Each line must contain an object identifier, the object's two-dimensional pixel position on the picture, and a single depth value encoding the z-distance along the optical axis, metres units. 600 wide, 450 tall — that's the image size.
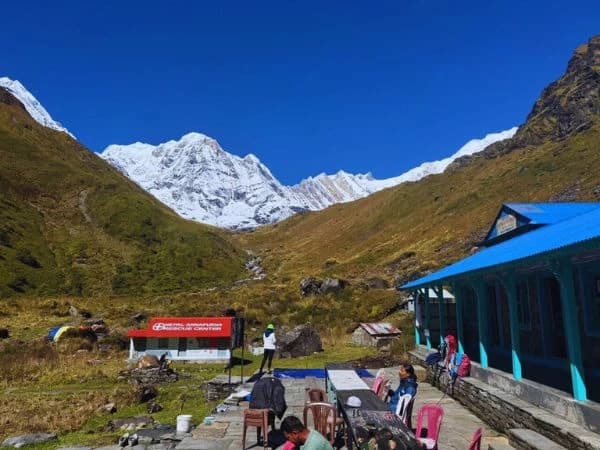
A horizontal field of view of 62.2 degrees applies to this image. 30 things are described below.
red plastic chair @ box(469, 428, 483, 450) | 5.27
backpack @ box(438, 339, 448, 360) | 14.00
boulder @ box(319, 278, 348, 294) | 39.49
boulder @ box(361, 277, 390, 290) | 41.31
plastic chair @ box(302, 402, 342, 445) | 7.17
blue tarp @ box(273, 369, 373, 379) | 15.29
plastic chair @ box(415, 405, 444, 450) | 6.15
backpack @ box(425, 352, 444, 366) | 14.21
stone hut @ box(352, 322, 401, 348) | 23.04
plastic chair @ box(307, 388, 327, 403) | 8.35
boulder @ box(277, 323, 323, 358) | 21.56
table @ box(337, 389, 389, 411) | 6.43
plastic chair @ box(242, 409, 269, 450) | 7.42
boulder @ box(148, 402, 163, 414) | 12.31
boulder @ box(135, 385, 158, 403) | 13.72
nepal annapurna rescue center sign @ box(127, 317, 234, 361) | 21.12
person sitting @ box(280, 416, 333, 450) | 4.97
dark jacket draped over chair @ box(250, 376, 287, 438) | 7.73
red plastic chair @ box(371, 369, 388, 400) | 8.92
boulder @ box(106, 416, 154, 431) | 10.44
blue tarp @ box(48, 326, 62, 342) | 25.03
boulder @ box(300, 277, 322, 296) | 40.53
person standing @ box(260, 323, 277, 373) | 14.74
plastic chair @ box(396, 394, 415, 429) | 7.10
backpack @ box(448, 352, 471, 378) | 11.47
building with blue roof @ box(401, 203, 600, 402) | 6.99
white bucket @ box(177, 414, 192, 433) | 8.99
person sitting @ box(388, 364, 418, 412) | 7.23
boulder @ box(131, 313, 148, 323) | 32.05
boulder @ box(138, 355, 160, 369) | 17.69
